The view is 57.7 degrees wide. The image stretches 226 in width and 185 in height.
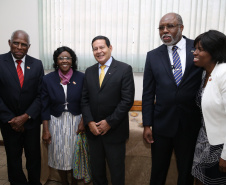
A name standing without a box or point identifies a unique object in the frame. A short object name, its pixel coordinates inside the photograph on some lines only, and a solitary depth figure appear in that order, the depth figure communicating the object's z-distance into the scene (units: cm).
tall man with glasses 157
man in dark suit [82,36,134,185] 175
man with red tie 193
